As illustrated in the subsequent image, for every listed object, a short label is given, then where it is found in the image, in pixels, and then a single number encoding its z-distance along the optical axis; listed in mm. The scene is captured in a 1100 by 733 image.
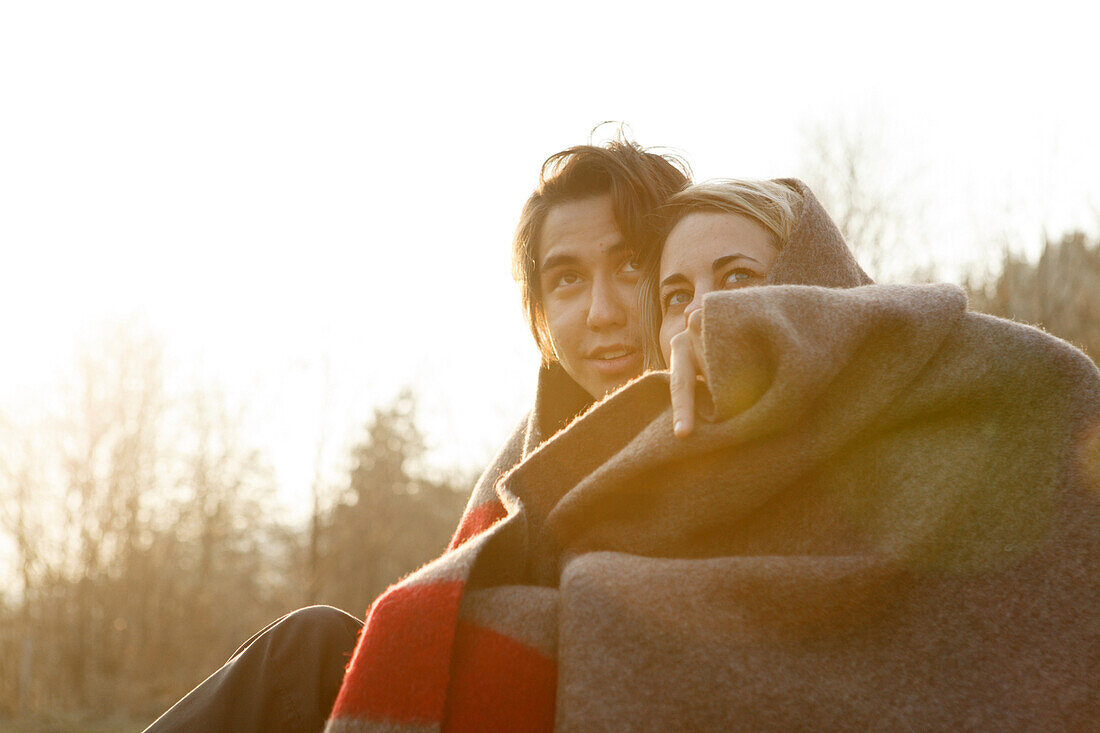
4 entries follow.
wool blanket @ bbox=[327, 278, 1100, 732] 1385
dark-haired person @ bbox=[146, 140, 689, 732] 2910
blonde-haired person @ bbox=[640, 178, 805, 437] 2371
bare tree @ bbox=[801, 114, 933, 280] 15141
